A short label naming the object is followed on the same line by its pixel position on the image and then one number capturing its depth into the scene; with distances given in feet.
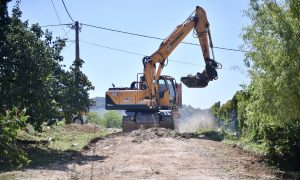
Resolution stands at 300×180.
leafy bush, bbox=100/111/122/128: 215.92
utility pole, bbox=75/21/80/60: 119.39
